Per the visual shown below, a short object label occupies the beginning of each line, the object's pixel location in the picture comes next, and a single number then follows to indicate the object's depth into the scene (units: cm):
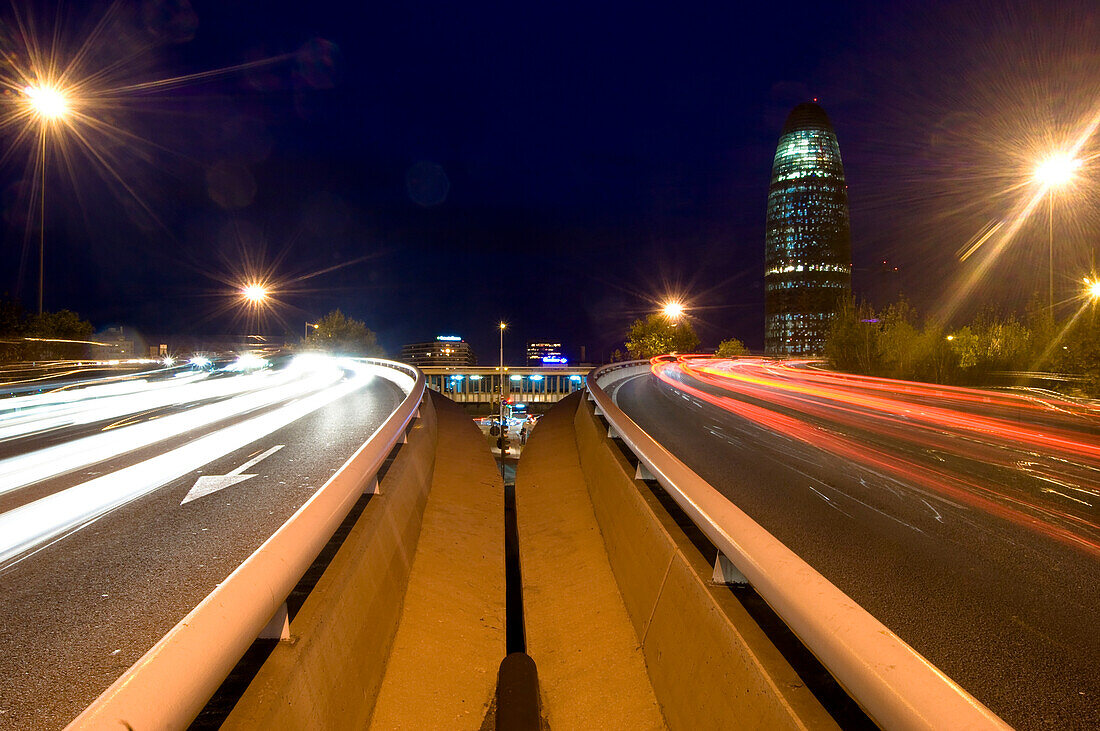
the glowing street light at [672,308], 7338
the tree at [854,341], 3941
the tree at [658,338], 9431
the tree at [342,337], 10731
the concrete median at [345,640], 274
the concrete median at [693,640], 273
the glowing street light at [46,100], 1875
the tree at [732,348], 10975
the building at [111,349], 3878
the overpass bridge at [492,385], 6875
